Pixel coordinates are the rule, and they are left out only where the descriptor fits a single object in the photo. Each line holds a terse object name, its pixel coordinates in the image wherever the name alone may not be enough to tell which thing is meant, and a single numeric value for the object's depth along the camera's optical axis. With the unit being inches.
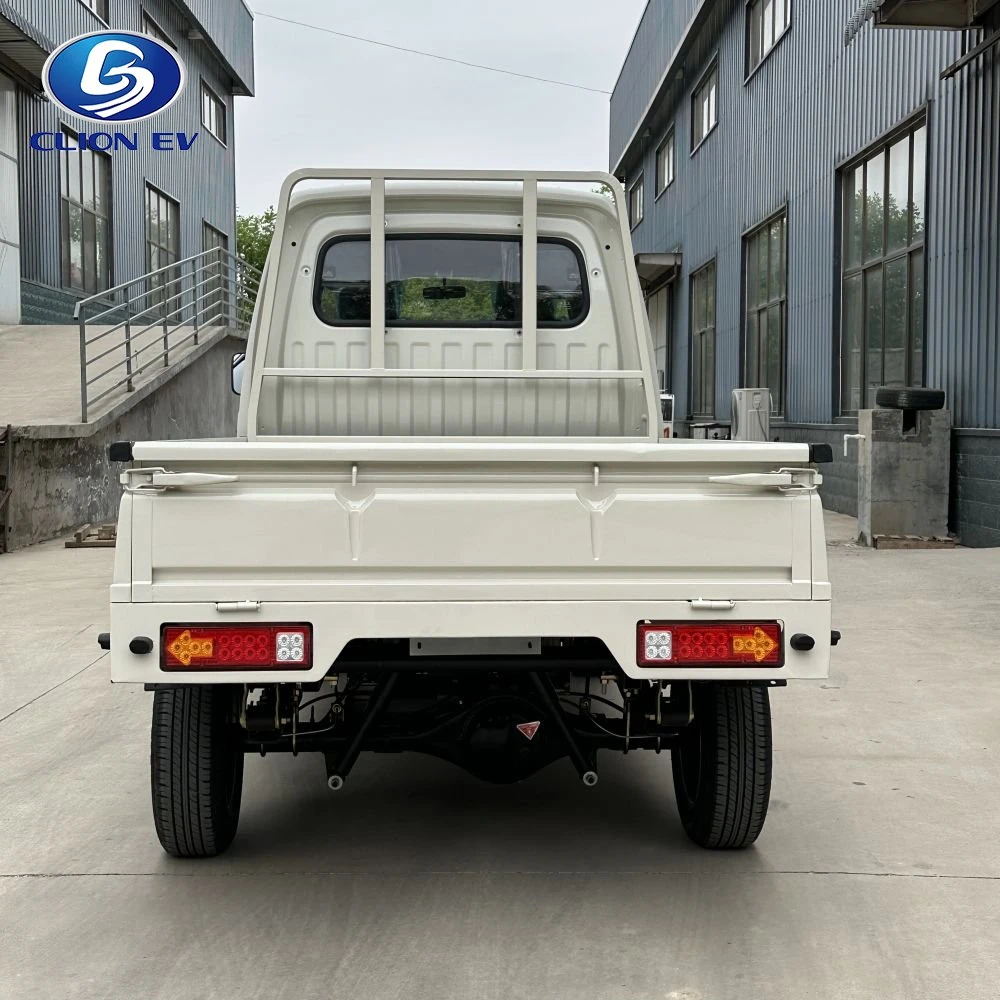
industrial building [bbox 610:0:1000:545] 500.1
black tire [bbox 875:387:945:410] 504.7
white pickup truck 144.2
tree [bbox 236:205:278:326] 2810.0
